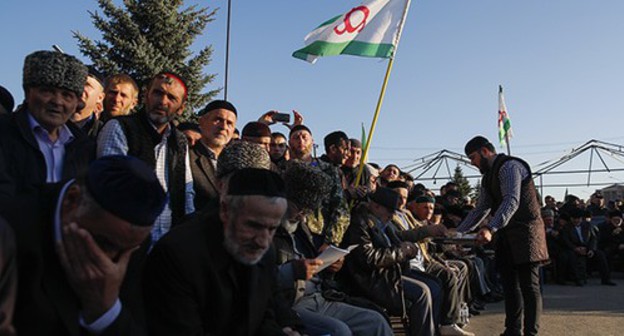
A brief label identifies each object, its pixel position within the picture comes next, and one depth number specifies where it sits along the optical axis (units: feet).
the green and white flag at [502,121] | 52.75
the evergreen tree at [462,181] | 138.21
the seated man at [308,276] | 10.96
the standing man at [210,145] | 12.65
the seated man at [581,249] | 39.75
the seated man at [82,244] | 4.97
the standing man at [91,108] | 12.44
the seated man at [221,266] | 7.35
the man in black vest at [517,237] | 16.92
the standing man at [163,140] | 10.69
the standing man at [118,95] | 14.82
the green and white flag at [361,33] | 19.66
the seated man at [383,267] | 14.73
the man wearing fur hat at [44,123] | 8.54
